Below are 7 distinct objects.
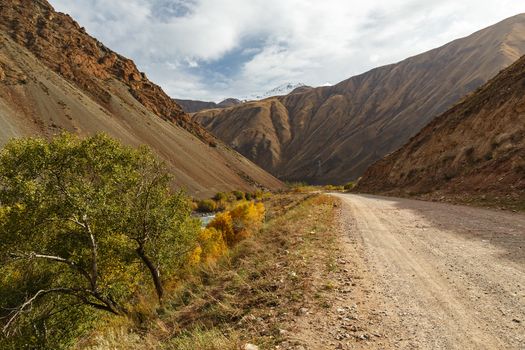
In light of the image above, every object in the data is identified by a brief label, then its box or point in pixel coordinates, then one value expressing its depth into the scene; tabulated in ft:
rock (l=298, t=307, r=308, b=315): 20.90
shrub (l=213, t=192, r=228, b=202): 324.56
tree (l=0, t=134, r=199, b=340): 43.47
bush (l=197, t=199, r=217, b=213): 301.47
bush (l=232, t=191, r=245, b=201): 348.18
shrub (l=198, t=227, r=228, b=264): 85.38
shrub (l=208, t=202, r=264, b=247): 103.89
